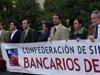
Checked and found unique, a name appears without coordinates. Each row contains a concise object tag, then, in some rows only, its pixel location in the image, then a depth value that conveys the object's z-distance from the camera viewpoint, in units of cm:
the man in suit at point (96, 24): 616
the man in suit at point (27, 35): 816
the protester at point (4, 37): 893
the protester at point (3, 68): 421
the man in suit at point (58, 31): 726
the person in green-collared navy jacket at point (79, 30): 673
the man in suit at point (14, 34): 850
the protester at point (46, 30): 779
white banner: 604
